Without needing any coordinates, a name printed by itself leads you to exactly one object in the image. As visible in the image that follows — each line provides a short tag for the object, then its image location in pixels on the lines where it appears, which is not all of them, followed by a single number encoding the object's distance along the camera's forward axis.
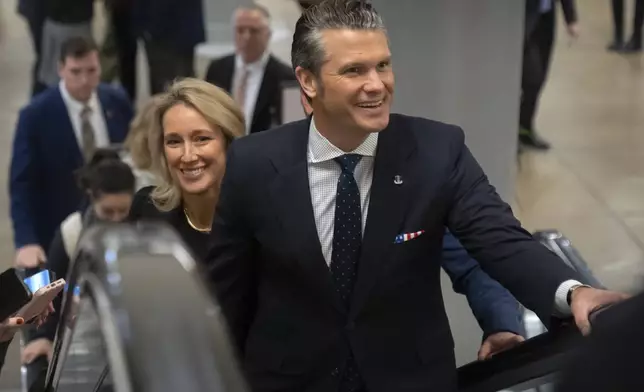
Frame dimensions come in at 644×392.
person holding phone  7.36
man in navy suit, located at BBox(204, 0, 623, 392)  4.44
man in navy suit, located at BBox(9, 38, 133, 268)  10.12
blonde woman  5.94
